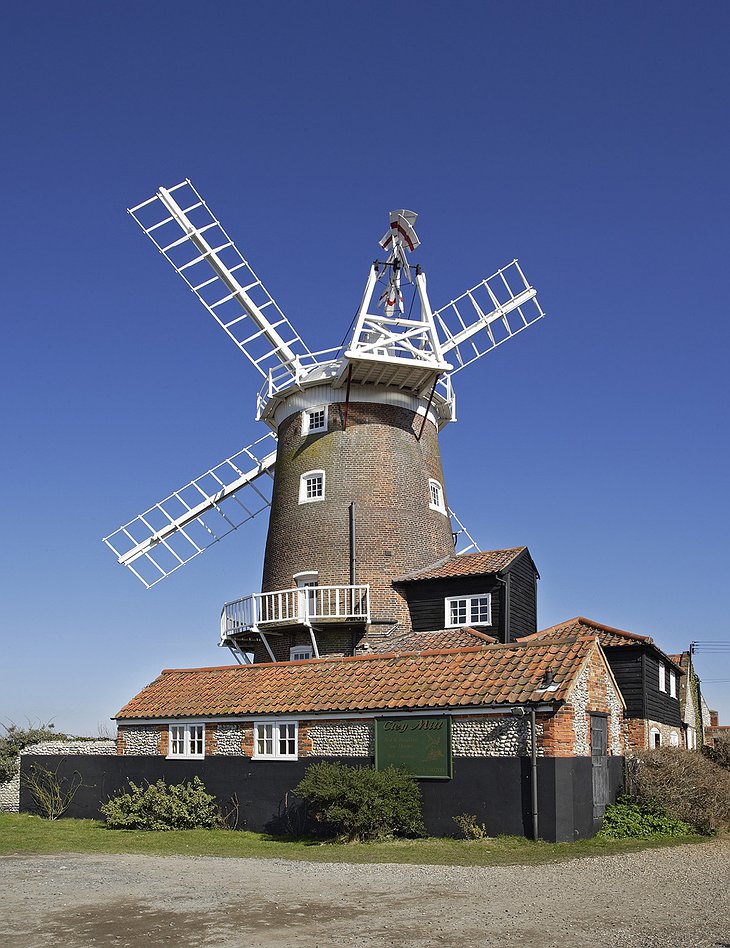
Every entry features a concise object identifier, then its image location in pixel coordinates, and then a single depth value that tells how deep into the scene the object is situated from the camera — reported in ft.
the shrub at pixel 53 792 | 89.56
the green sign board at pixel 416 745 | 68.03
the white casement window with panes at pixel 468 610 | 98.37
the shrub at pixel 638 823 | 69.41
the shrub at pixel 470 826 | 64.59
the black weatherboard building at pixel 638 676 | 87.66
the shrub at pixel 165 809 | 76.95
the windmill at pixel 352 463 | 101.96
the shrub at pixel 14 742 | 106.32
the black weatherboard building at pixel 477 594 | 97.81
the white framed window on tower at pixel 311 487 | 106.42
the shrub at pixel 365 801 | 64.90
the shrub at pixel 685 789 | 71.56
